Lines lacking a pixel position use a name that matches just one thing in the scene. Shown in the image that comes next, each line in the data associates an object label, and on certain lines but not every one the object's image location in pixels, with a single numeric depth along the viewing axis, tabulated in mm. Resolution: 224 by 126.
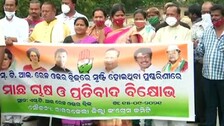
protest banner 5941
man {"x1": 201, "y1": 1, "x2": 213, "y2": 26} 7180
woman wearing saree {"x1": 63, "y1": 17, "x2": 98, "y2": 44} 6086
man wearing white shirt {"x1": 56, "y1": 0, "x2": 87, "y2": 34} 7086
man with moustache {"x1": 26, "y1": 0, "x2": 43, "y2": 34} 7625
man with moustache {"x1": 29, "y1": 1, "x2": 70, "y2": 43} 6523
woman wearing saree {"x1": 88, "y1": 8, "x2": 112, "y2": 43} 6500
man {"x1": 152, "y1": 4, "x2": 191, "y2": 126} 6126
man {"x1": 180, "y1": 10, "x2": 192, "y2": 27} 8385
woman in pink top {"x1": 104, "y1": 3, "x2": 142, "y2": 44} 6199
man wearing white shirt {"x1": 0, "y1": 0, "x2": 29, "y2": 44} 6766
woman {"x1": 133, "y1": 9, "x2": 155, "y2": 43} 6762
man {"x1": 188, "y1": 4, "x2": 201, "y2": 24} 7727
